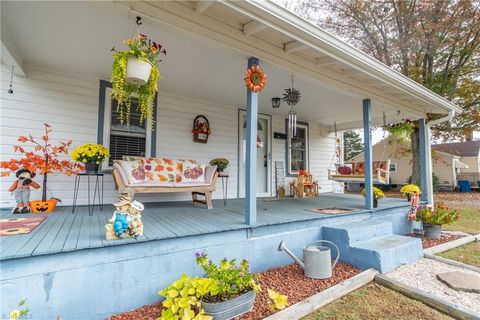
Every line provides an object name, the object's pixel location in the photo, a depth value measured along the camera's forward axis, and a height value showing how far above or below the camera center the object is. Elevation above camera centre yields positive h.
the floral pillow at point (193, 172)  4.21 +0.02
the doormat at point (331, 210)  3.95 -0.59
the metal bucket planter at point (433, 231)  4.56 -1.02
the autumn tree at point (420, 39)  8.90 +5.03
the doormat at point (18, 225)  2.36 -0.55
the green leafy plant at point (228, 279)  2.11 -0.91
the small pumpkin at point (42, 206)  3.44 -0.46
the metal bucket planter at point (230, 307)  1.99 -1.08
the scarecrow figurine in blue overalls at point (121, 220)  2.19 -0.41
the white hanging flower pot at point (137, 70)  2.29 +0.94
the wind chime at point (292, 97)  4.12 +1.27
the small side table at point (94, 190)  3.99 -0.30
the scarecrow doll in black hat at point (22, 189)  3.37 -0.23
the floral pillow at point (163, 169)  3.96 +0.06
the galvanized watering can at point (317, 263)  2.76 -0.98
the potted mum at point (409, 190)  5.08 -0.32
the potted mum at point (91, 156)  3.43 +0.23
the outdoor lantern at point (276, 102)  5.13 +1.47
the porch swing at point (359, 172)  4.99 +0.05
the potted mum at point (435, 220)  4.54 -0.82
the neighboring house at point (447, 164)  16.22 +0.76
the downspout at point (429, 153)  5.71 +0.50
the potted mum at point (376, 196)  4.61 -0.39
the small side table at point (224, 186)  5.39 -0.28
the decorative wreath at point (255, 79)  2.94 +1.11
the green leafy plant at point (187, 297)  1.85 -0.97
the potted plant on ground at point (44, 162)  3.44 +0.14
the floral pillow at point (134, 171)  3.56 +0.03
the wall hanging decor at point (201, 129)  5.26 +0.93
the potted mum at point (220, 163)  4.45 +0.18
